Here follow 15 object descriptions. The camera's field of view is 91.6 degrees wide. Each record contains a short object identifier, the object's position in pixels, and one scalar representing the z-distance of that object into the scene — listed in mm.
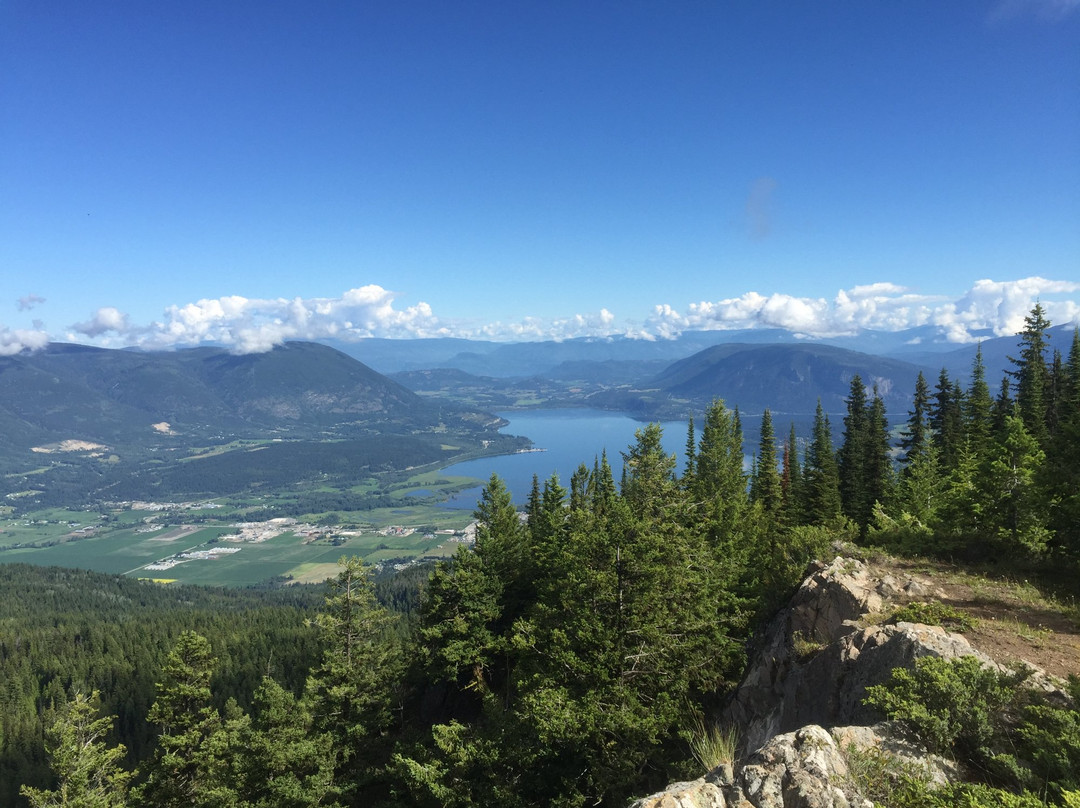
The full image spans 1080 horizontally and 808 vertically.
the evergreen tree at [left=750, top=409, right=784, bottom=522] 46516
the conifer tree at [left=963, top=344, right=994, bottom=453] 39875
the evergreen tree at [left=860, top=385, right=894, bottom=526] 44969
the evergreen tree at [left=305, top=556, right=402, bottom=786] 27891
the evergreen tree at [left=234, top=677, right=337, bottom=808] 23594
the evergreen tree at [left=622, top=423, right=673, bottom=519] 23466
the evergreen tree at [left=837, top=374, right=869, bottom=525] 45906
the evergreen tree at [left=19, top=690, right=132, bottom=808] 24219
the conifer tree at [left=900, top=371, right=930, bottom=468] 46588
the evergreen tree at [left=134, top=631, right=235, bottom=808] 27344
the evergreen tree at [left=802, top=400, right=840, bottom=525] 41750
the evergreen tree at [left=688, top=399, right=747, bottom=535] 31980
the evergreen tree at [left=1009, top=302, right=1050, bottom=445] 39794
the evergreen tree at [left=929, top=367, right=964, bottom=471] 44972
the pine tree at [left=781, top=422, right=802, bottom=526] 42938
